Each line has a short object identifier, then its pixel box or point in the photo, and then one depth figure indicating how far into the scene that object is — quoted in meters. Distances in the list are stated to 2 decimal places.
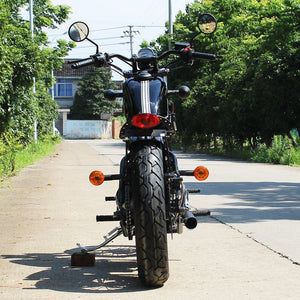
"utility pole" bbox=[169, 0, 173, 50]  41.72
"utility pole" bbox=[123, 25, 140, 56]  74.12
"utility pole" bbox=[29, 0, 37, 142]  30.39
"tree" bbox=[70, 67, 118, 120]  73.12
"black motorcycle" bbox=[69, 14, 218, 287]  4.39
